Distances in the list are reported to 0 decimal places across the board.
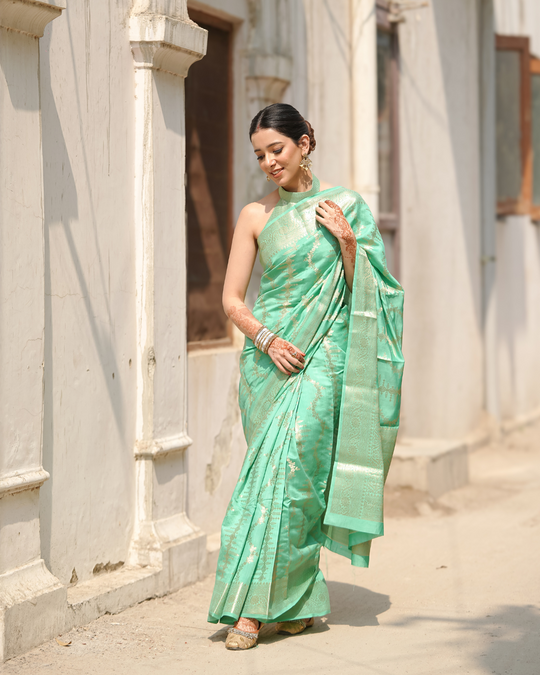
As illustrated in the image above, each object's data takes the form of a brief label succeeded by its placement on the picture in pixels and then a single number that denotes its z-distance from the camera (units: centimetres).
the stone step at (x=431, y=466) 639
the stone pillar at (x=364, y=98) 647
